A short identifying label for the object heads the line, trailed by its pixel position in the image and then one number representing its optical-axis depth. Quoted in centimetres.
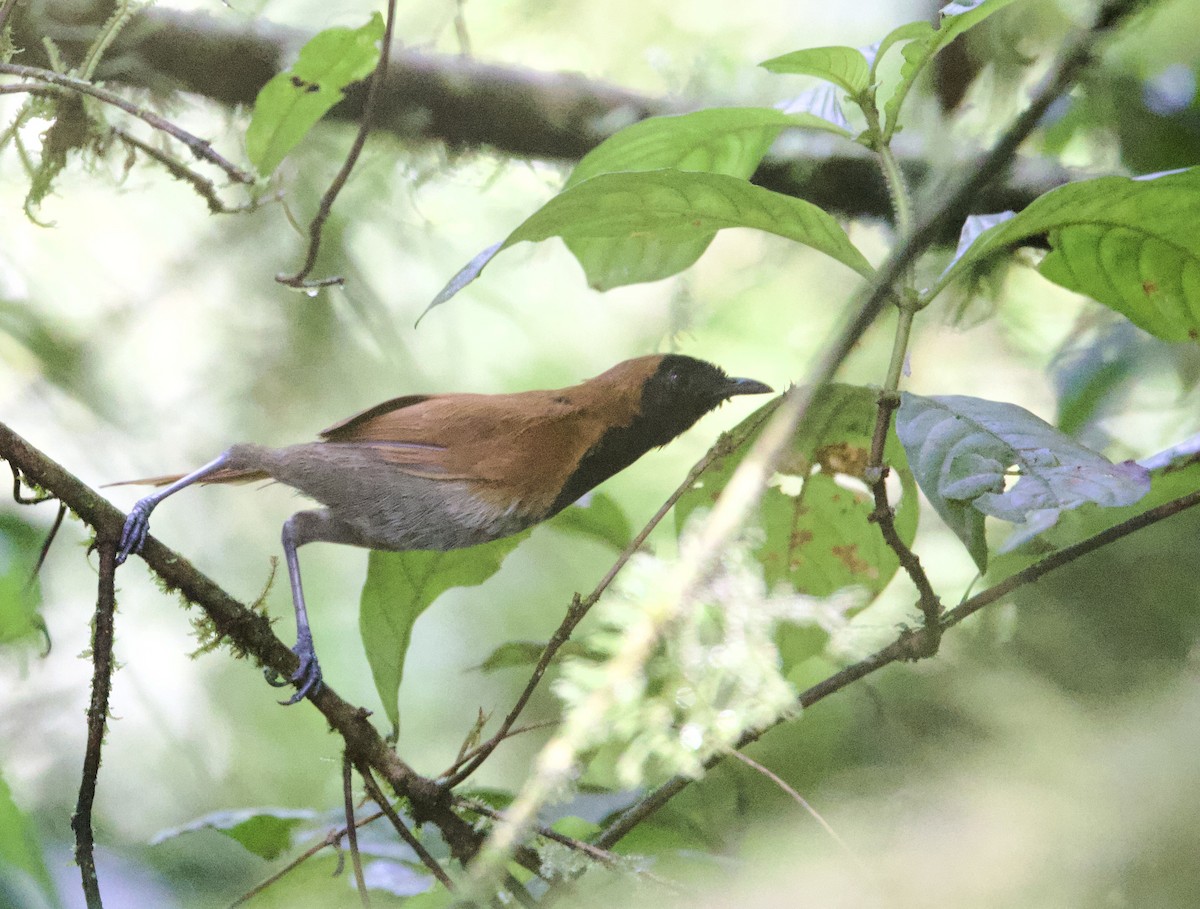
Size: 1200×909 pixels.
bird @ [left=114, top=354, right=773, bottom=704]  349
